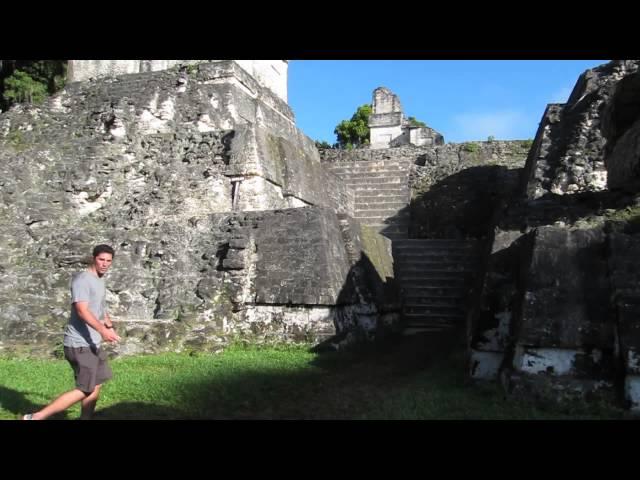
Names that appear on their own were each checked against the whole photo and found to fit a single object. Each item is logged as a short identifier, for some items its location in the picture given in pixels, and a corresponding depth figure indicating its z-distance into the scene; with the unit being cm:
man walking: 385
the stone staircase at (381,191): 1603
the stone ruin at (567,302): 435
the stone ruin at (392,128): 2661
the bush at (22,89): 1920
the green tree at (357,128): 4144
